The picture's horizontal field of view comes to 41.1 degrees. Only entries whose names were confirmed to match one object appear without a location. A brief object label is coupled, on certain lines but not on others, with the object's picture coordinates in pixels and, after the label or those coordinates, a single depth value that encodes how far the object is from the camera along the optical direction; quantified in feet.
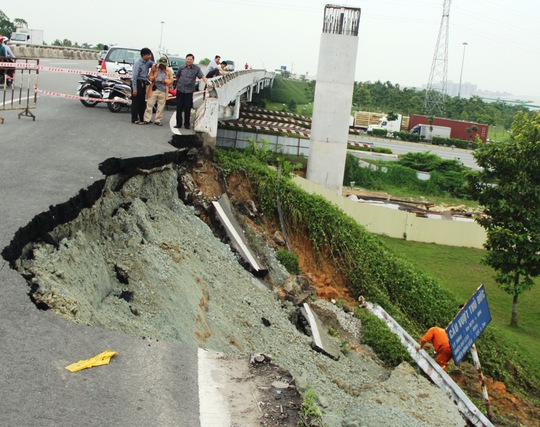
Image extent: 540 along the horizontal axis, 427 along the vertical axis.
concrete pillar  98.12
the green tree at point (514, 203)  68.74
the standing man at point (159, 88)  54.70
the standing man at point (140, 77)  54.29
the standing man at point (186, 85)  53.36
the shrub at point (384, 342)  46.73
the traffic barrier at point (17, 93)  55.21
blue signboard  37.06
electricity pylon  314.76
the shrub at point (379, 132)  249.75
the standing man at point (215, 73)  85.92
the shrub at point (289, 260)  52.37
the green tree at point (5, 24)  325.97
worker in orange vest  43.68
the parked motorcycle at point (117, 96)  61.62
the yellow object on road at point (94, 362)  19.90
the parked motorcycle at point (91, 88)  63.41
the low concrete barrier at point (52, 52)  144.01
